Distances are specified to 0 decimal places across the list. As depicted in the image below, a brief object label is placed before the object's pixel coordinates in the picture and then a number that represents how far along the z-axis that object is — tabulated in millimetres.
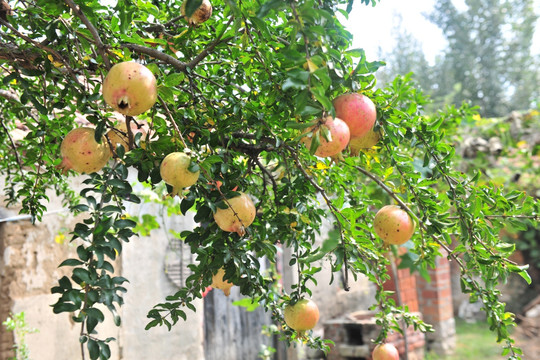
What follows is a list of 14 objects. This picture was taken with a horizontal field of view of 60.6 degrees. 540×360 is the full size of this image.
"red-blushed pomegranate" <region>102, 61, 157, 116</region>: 944
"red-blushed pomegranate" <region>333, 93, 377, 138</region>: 966
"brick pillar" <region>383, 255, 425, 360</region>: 4660
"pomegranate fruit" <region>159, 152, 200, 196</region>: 1033
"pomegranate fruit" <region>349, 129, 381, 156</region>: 1132
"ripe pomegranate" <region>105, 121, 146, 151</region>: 1298
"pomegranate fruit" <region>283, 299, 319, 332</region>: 1455
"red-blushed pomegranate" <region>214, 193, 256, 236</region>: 1161
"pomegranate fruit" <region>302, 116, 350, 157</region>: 883
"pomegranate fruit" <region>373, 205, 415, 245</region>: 1344
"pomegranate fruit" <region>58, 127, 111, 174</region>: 1106
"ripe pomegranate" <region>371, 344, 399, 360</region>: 1643
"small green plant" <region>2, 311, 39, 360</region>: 2508
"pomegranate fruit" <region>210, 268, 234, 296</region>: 1520
